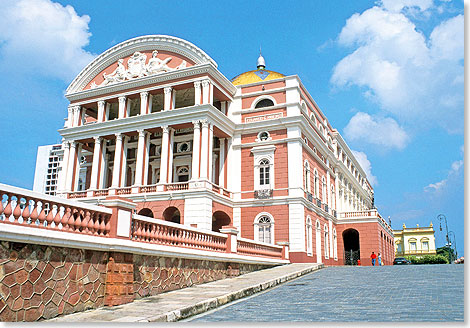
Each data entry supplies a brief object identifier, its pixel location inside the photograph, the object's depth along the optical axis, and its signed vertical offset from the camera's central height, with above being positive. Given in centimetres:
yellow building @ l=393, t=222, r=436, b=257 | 6331 +393
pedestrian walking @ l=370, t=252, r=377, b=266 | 2929 +74
